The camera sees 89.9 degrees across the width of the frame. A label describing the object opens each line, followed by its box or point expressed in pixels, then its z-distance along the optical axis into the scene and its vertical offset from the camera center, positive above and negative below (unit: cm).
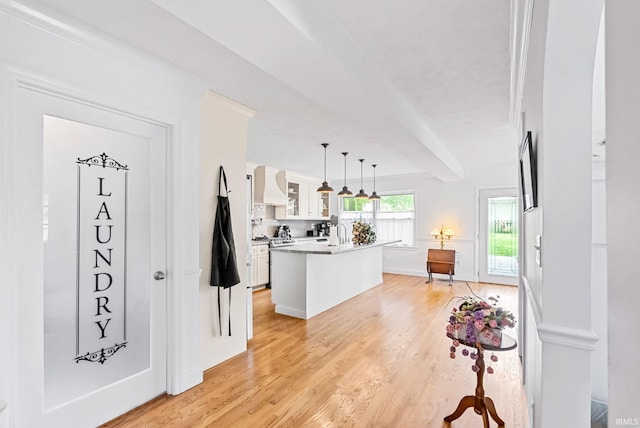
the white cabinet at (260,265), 604 -97
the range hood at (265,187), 649 +58
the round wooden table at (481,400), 187 -114
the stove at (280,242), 663 -58
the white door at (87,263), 174 -31
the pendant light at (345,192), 521 +38
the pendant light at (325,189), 490 +40
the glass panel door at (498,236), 634 -41
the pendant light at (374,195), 612 +39
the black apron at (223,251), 280 -33
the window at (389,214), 765 +3
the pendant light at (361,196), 557 +33
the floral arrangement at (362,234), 559 -33
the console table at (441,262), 651 -97
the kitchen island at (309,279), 429 -92
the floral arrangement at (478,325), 185 -64
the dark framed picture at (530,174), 141 +19
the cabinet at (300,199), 724 +40
